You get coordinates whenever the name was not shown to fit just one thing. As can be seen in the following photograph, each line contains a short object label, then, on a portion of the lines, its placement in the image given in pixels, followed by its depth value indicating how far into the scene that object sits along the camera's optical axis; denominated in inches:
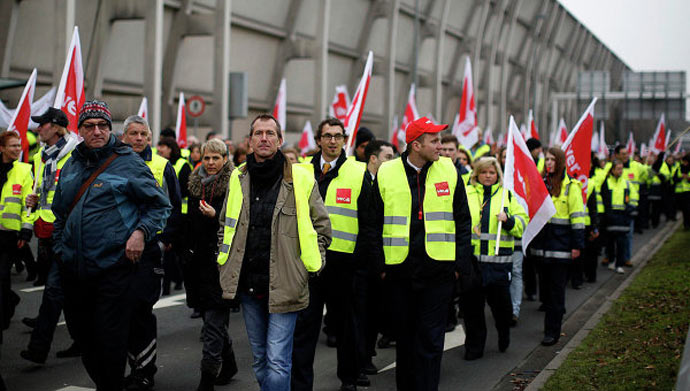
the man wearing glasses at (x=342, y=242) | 263.1
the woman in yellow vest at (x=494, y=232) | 336.2
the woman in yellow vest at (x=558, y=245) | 349.7
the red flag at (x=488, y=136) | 1039.9
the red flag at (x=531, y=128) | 719.2
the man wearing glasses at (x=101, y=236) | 211.0
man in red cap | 235.5
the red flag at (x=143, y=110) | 579.5
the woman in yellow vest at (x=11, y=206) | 327.0
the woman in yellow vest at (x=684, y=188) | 911.0
